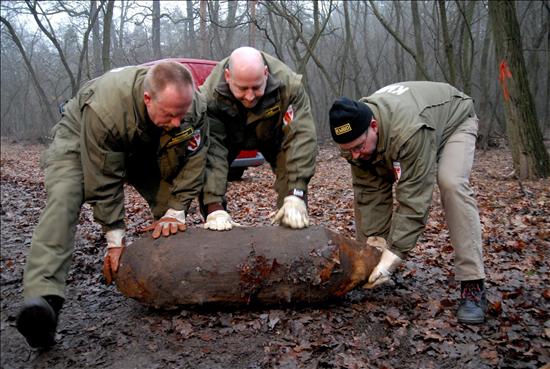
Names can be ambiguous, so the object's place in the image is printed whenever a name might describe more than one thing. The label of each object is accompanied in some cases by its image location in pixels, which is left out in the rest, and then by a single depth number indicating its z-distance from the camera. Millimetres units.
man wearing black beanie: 3002
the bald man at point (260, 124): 3385
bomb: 3121
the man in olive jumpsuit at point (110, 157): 2822
